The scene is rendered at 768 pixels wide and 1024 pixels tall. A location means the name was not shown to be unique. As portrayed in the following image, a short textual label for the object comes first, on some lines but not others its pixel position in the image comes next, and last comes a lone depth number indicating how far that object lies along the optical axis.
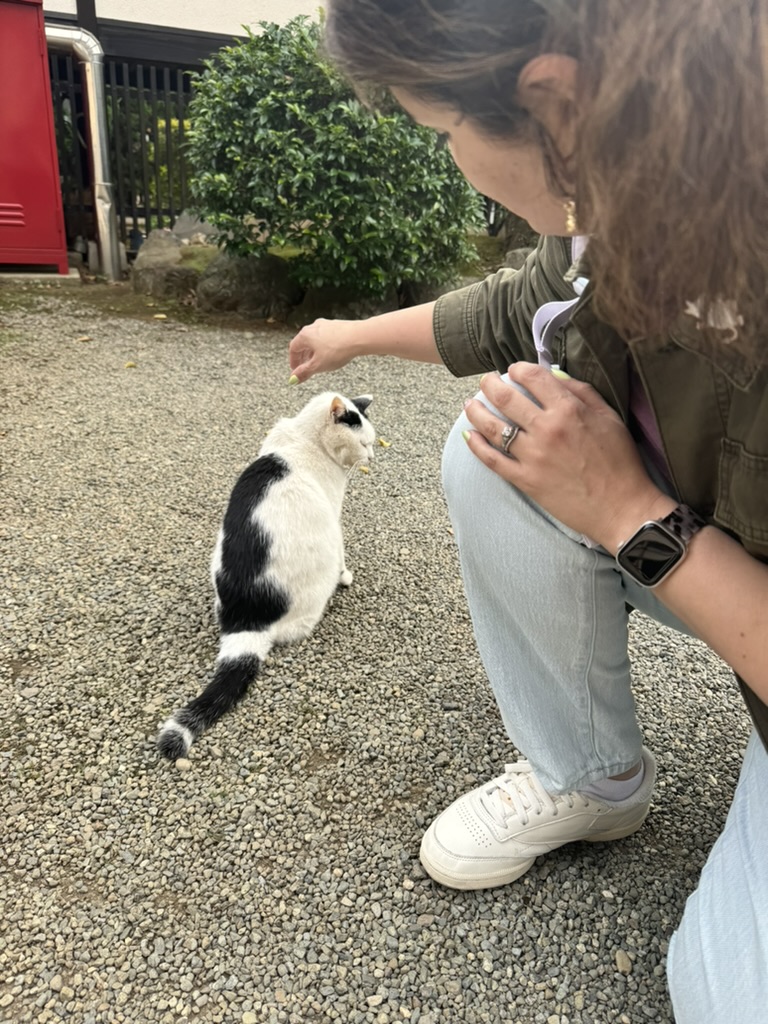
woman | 0.63
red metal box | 5.49
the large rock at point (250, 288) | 5.48
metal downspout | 5.86
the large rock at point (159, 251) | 6.00
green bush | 4.54
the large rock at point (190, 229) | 7.03
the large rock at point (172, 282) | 5.89
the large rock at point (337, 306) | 5.35
